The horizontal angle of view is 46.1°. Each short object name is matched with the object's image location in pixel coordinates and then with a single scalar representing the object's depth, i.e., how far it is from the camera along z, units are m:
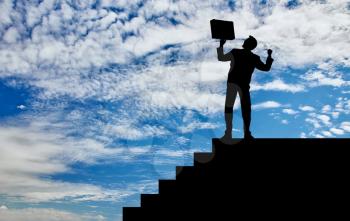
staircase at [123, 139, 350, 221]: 6.19
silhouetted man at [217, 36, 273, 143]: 8.00
